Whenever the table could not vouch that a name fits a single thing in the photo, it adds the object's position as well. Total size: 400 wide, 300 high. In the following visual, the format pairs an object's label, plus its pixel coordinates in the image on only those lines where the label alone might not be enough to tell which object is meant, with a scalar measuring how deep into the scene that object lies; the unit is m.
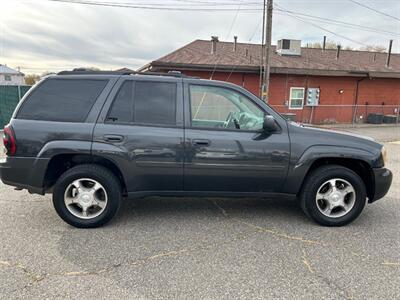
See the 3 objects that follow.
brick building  16.52
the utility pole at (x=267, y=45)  13.11
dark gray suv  3.60
